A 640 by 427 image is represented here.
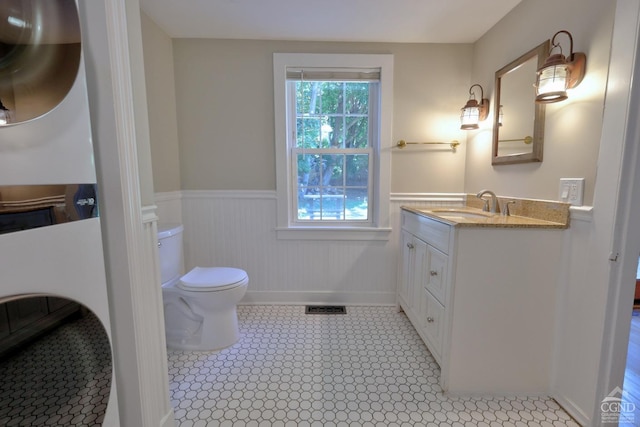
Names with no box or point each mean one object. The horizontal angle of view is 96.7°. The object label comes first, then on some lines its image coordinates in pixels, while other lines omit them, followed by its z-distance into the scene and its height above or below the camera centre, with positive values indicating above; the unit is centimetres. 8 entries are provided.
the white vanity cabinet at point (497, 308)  140 -64
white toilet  178 -80
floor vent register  236 -107
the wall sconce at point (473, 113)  204 +49
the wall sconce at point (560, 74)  130 +49
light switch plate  131 -5
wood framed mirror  156 +40
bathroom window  226 +30
